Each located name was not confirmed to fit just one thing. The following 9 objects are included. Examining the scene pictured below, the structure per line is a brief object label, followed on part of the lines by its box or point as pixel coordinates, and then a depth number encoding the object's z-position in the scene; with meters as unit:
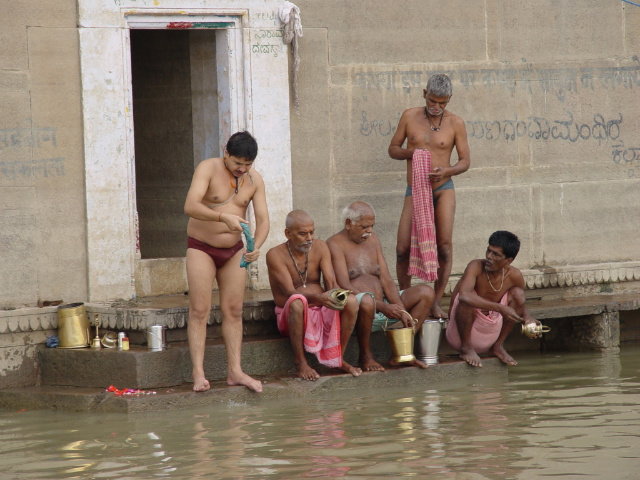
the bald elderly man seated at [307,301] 15.60
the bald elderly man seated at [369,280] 16.22
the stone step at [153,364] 15.15
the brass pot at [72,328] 16.09
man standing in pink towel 17.53
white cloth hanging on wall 18.11
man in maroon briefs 14.71
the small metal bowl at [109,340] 15.86
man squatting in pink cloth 16.77
